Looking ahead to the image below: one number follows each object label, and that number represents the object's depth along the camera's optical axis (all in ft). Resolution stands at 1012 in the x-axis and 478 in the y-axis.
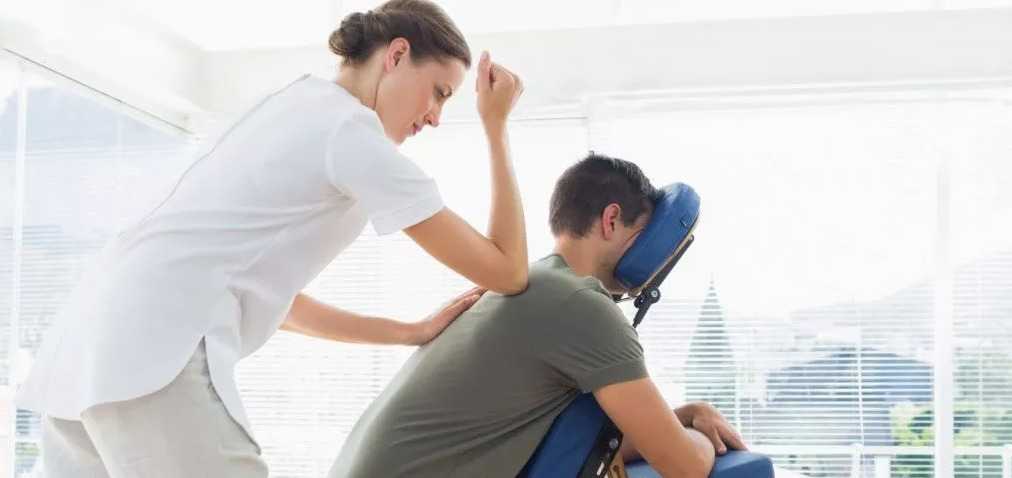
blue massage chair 5.55
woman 4.48
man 5.54
